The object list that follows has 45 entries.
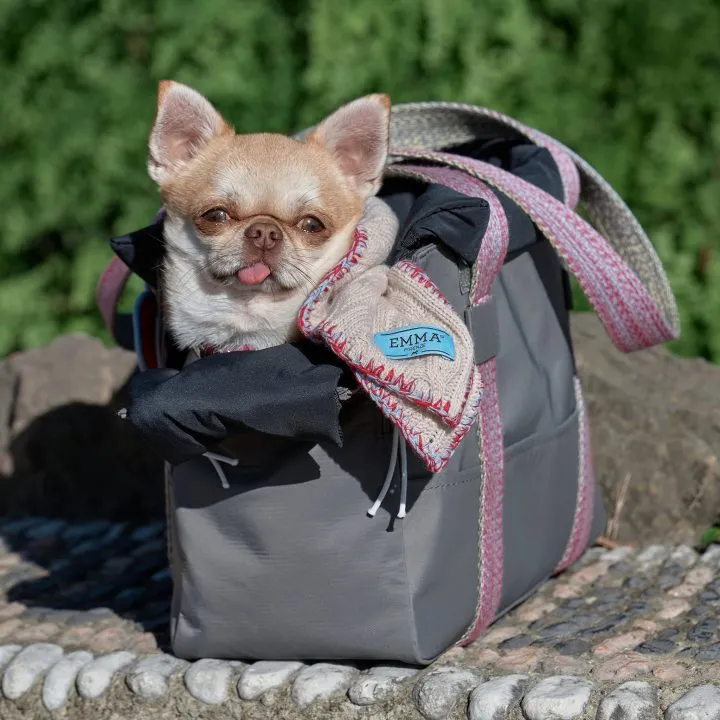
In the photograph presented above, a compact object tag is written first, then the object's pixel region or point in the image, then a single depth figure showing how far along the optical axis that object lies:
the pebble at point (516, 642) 2.57
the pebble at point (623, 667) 2.32
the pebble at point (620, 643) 2.47
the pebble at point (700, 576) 2.91
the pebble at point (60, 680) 2.59
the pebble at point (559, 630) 2.62
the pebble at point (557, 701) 2.21
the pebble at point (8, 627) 2.88
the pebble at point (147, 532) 3.64
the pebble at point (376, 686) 2.35
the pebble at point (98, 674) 2.57
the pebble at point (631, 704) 2.16
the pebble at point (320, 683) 2.39
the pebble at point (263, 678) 2.44
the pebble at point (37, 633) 2.84
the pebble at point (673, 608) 2.69
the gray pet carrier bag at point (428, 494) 2.38
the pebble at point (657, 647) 2.45
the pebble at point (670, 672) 2.29
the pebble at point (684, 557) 3.07
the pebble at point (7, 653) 2.71
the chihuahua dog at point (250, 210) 2.46
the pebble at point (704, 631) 2.50
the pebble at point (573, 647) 2.49
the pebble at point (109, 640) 2.74
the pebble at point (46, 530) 3.71
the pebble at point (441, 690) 2.30
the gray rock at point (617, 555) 3.15
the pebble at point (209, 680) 2.47
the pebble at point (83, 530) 3.70
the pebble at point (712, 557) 3.03
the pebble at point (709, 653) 2.38
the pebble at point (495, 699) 2.25
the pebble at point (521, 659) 2.43
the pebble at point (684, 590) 2.83
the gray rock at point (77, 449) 3.89
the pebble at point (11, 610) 3.03
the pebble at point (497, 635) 2.63
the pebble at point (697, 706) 2.12
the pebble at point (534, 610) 2.78
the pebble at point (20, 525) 3.78
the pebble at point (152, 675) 2.52
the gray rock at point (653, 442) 3.29
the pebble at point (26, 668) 2.63
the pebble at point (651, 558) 3.08
